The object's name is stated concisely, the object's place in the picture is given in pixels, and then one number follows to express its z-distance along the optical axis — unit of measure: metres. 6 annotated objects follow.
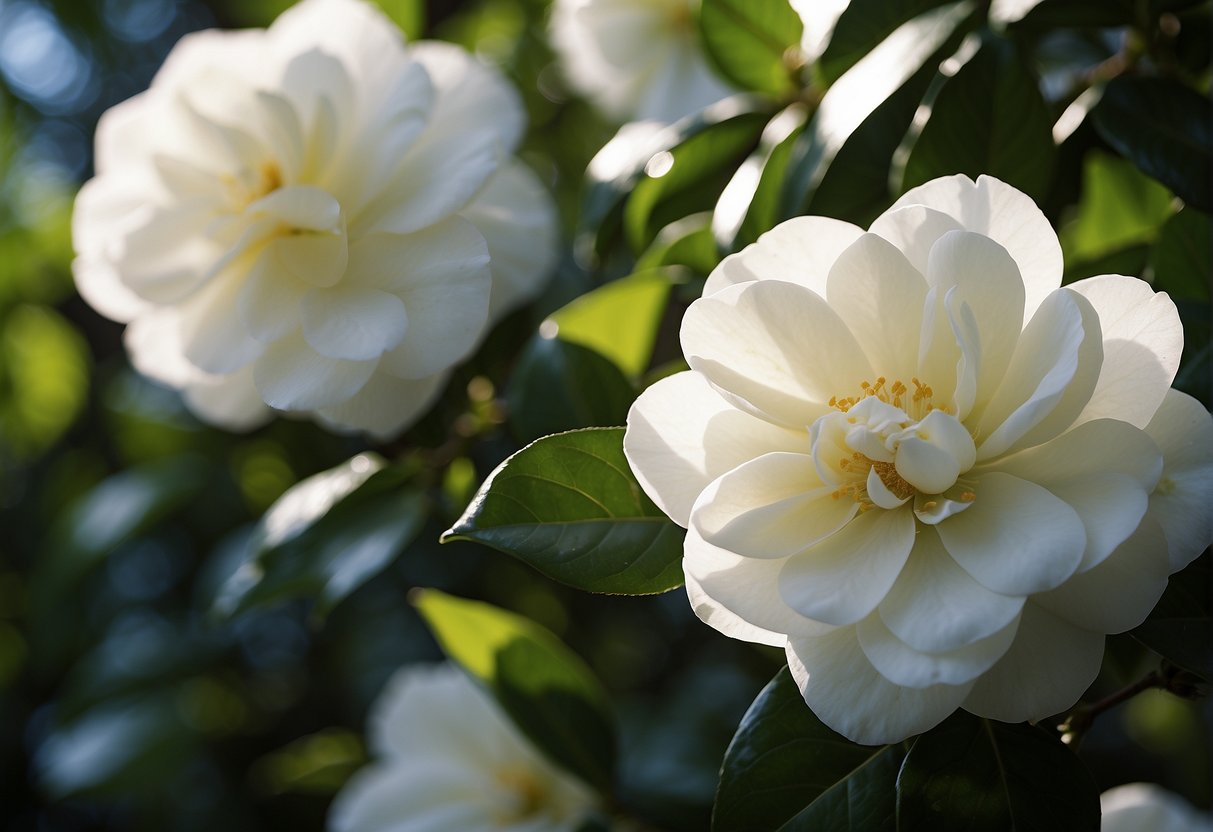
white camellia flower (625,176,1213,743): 0.51
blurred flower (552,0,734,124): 0.73
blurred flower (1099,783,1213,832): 0.62
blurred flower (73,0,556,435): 0.59
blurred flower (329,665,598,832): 0.69
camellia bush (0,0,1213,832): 0.52
